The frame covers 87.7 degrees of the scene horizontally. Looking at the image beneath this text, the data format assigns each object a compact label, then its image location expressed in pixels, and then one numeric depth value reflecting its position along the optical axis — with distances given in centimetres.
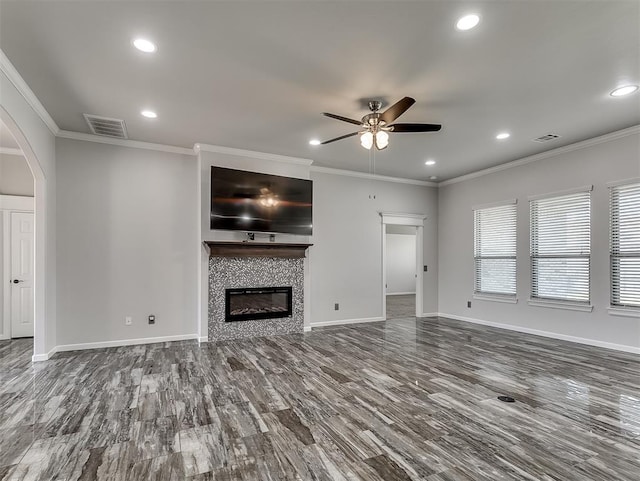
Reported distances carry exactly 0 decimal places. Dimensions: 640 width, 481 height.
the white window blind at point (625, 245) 449
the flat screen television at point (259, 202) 524
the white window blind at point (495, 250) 620
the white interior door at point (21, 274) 534
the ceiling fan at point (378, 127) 349
